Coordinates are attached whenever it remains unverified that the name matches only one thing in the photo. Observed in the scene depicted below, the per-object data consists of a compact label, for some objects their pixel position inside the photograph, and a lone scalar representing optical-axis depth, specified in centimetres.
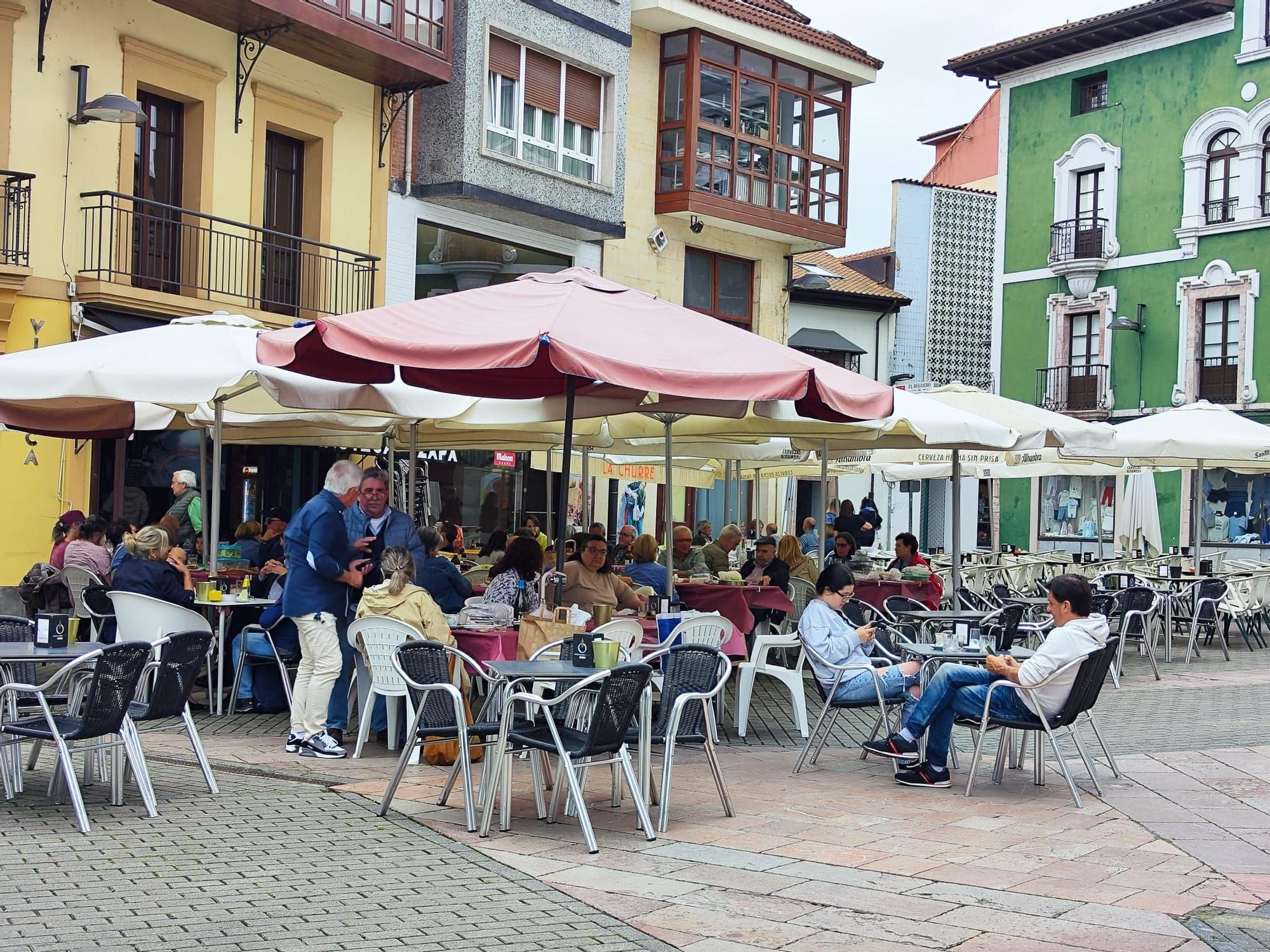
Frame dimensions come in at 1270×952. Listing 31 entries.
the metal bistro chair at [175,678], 779
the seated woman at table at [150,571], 1013
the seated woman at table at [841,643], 939
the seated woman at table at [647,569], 1314
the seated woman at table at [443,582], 1084
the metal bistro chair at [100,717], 716
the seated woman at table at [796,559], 1468
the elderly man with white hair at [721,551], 1705
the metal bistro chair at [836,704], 927
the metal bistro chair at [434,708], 742
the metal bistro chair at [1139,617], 1539
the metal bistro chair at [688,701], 764
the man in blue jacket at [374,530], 1016
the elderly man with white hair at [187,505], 1652
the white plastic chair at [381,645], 891
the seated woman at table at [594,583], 1095
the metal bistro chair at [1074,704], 856
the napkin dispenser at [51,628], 806
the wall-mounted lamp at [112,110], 1627
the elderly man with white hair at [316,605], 945
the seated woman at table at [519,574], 1015
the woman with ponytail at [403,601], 913
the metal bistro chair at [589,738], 701
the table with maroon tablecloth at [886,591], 1510
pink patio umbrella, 798
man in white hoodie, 856
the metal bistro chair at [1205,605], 1725
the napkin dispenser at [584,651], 764
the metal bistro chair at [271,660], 1083
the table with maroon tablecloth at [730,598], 1318
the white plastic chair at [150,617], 949
